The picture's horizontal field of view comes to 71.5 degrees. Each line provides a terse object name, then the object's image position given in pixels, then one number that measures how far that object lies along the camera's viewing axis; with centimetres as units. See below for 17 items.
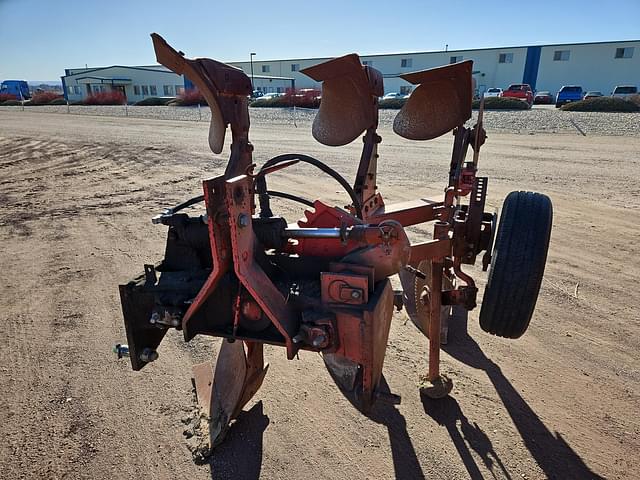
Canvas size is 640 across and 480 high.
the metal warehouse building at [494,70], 3488
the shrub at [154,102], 3247
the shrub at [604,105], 1809
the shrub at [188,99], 2931
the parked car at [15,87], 4775
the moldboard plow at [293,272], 152
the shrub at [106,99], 3447
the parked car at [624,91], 2538
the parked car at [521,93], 2530
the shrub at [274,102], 2566
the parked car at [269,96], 2864
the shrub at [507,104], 2044
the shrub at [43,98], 3766
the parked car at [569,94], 2436
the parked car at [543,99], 2680
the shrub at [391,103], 2339
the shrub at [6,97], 4055
